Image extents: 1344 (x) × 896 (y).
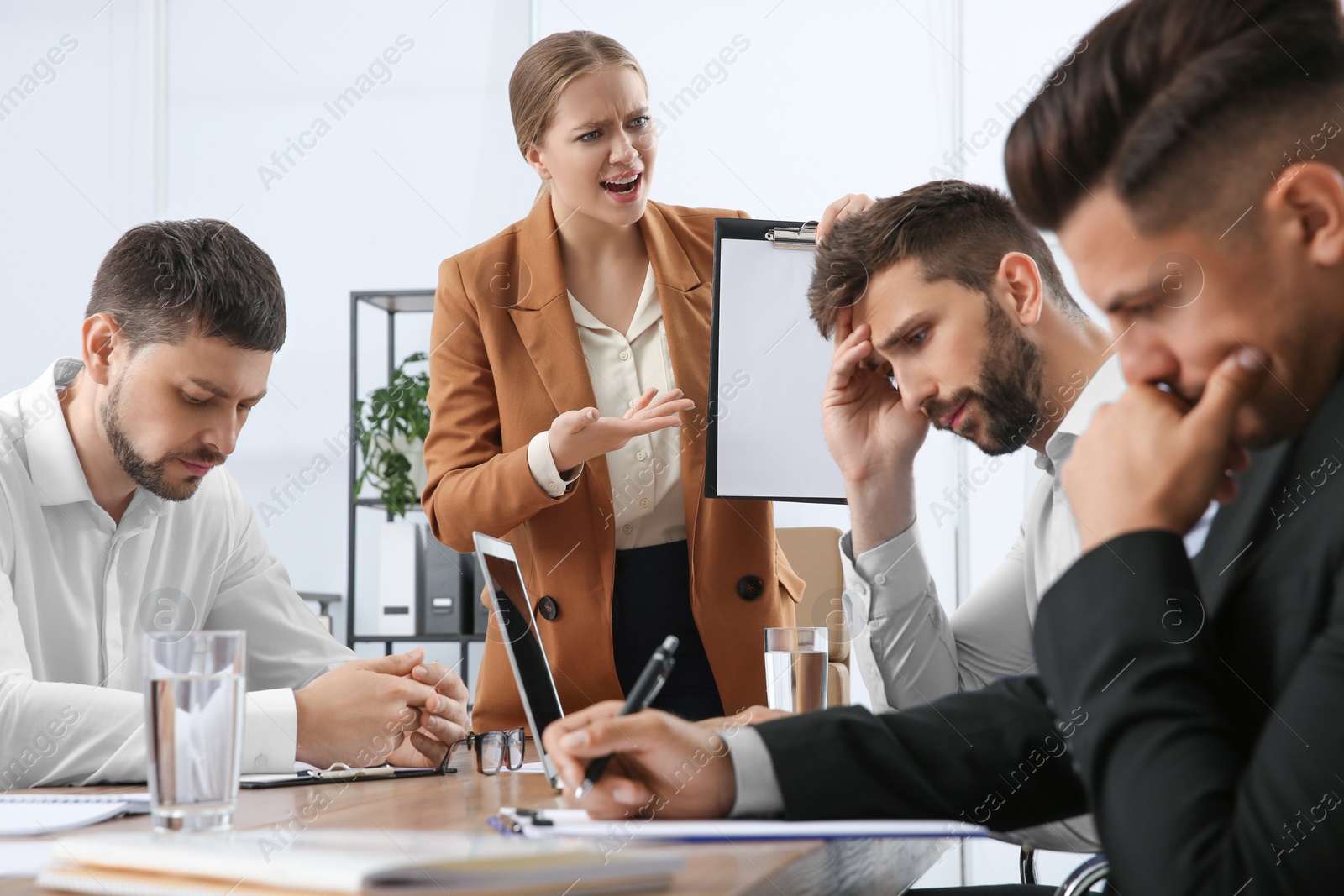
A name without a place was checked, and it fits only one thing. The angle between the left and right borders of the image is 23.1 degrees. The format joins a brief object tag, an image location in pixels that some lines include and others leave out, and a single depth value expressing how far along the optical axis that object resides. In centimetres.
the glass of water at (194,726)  273
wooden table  262
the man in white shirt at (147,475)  342
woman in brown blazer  340
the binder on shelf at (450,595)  602
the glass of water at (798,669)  312
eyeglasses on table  310
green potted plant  610
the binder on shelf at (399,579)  600
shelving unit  628
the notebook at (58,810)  277
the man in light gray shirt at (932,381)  332
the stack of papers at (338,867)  228
